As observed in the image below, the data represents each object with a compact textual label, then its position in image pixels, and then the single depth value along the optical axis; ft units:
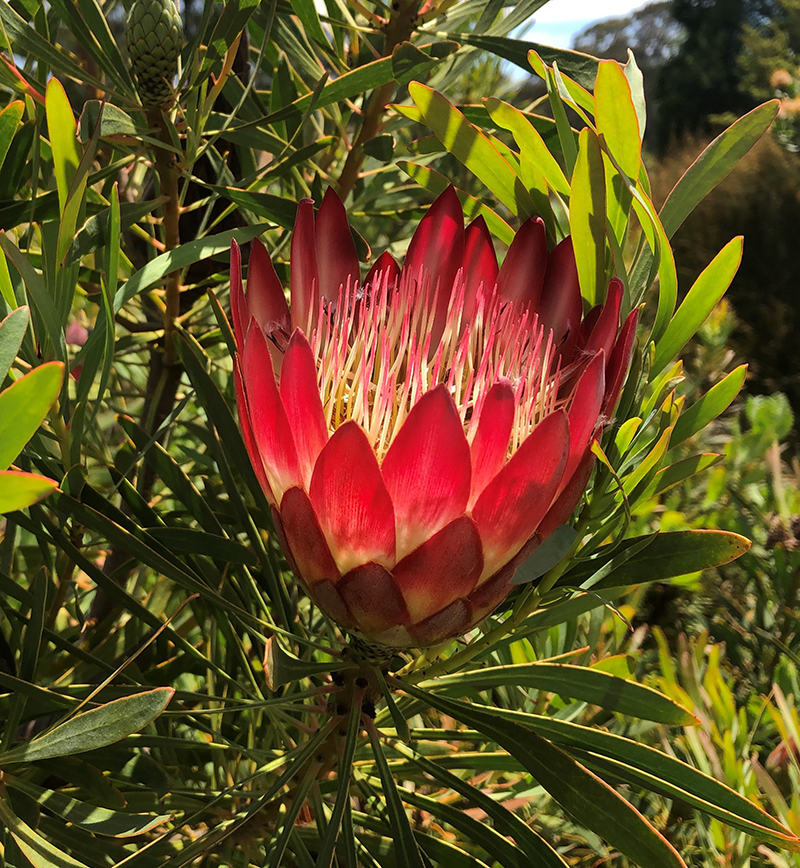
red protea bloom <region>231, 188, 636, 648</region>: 0.84
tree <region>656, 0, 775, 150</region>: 38.14
